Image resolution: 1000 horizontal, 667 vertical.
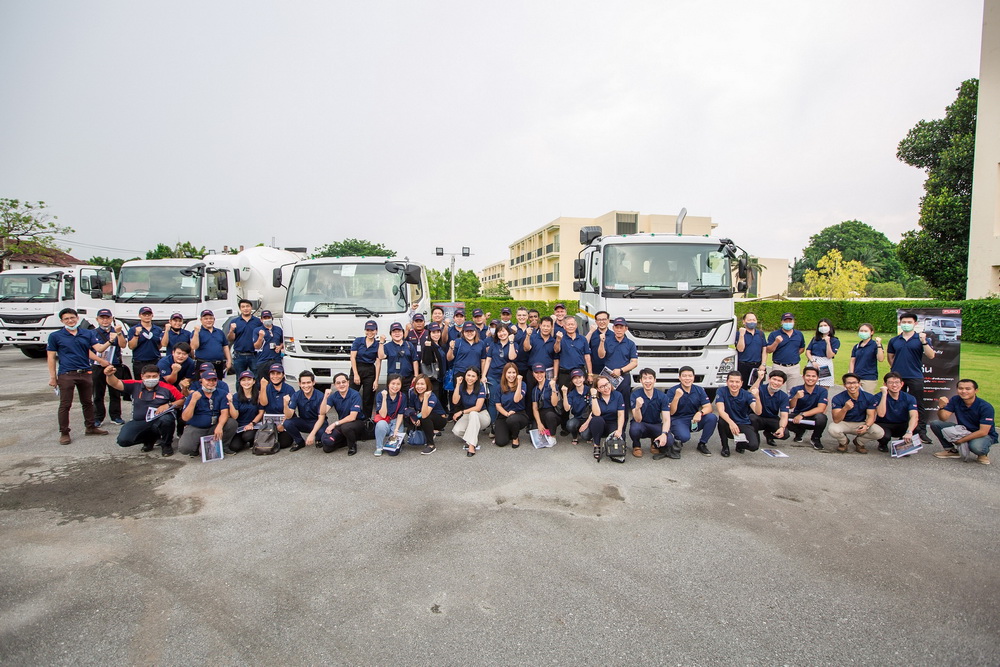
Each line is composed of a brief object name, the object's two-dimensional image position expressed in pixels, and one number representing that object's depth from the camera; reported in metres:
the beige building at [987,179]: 19.03
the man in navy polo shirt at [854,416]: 6.27
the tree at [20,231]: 23.97
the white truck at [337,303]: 7.89
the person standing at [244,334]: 8.21
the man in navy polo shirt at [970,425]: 5.75
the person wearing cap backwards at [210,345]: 7.67
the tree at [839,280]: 40.37
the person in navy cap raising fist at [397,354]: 7.16
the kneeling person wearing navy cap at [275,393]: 6.51
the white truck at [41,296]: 13.47
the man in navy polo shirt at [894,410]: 6.24
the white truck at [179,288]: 10.91
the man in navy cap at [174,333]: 7.43
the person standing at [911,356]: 6.92
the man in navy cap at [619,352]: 7.12
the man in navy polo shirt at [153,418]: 6.20
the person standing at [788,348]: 7.93
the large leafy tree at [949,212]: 21.22
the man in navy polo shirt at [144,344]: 7.70
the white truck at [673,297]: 7.66
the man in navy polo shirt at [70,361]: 6.69
